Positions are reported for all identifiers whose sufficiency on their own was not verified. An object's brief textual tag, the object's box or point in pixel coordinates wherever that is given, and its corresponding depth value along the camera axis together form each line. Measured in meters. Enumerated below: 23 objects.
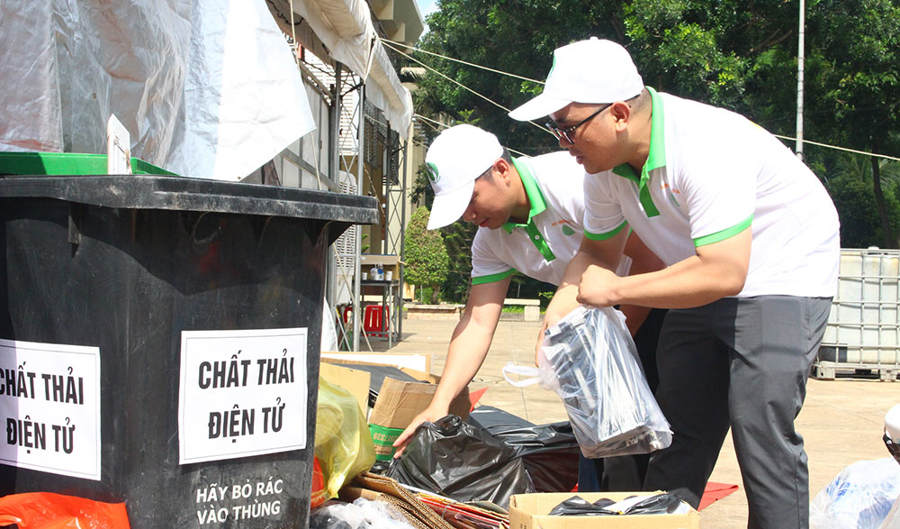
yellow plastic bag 2.23
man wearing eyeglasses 2.03
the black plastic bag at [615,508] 2.02
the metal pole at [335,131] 8.10
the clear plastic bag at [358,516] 2.11
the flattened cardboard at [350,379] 3.22
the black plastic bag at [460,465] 2.56
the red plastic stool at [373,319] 13.13
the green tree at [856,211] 24.98
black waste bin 1.59
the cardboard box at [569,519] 1.87
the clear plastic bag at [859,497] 2.49
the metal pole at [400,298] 12.51
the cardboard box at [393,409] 3.11
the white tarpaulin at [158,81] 2.26
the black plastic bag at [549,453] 3.03
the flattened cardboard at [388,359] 4.19
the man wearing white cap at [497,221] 2.74
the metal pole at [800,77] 14.91
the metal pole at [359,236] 8.45
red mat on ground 3.59
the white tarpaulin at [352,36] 6.19
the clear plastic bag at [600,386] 2.27
